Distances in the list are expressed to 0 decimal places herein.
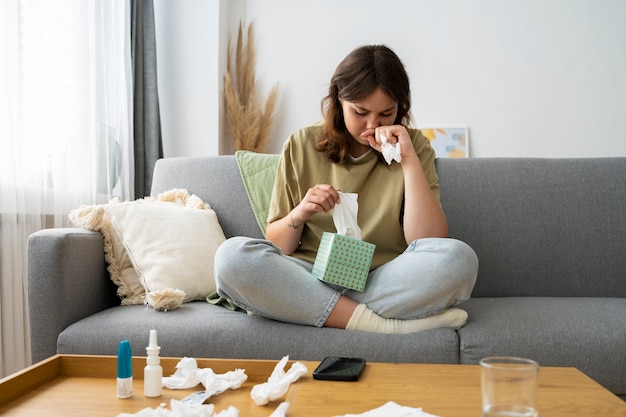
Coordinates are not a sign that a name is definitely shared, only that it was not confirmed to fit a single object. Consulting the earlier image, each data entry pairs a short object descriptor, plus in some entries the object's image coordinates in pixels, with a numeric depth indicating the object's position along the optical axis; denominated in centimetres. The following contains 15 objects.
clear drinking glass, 74
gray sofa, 151
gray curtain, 326
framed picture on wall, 358
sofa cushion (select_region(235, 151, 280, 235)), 217
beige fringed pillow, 189
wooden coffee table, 91
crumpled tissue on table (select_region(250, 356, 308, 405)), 98
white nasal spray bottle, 104
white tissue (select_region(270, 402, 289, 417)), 87
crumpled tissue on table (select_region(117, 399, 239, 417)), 88
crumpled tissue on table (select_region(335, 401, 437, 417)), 85
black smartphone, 105
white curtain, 211
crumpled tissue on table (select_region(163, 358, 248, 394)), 105
